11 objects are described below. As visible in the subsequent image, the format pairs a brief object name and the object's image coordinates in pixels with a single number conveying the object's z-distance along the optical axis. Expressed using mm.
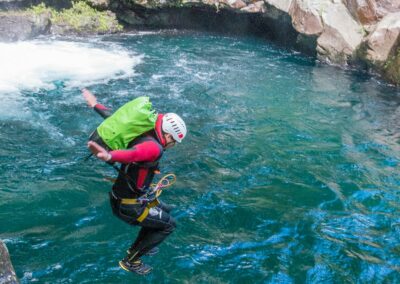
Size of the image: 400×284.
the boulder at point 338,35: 18906
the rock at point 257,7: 22859
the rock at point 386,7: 18906
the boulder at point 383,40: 17047
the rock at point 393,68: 16953
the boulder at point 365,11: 18906
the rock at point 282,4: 21303
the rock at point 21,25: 18688
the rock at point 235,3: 23016
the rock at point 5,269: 4828
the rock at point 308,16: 19500
